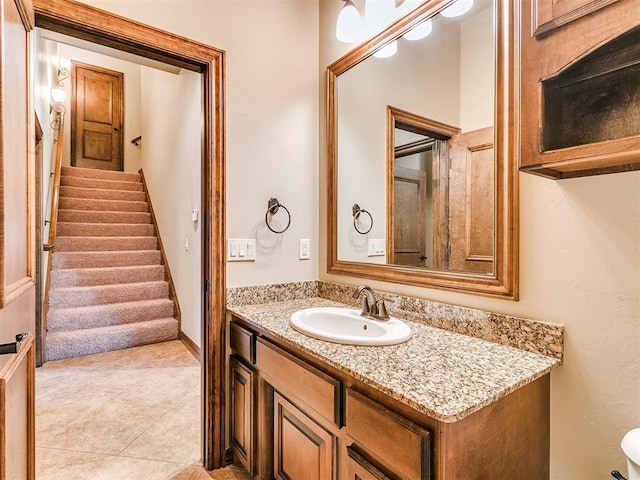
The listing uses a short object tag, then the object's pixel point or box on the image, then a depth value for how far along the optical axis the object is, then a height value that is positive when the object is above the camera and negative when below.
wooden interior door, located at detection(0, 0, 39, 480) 0.77 -0.02
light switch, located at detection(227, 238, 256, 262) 1.80 -0.05
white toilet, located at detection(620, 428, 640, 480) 0.75 -0.47
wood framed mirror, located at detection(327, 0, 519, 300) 1.21 +0.38
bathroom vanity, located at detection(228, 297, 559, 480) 0.81 -0.48
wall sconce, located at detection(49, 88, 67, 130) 4.55 +1.84
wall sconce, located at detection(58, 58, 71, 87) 5.35 +2.68
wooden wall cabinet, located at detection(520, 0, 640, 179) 0.82 +0.41
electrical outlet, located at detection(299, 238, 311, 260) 2.07 -0.06
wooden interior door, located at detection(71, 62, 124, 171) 5.87 +2.13
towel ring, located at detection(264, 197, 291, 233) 1.93 +0.17
